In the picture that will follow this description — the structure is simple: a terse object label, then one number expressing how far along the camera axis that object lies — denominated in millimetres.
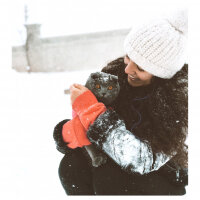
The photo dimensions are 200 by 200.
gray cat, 855
